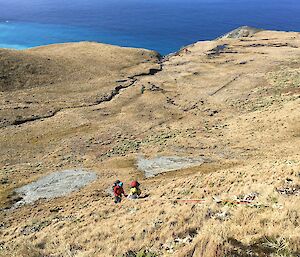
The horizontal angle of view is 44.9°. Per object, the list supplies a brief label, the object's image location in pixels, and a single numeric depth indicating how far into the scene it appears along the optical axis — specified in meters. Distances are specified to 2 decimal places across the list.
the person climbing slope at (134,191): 23.62
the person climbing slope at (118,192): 23.64
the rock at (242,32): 106.36
